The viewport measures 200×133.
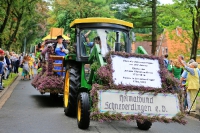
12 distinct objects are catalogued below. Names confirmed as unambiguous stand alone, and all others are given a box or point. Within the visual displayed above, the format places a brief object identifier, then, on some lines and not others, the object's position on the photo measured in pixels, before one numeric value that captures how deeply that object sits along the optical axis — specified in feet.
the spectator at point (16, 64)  107.55
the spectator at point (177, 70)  48.89
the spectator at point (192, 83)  42.80
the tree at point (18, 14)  79.88
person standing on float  42.86
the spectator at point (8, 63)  74.38
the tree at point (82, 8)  119.03
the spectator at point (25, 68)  86.48
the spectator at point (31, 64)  89.02
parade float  25.35
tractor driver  32.63
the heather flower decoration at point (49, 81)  39.99
